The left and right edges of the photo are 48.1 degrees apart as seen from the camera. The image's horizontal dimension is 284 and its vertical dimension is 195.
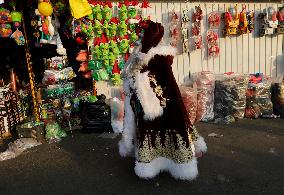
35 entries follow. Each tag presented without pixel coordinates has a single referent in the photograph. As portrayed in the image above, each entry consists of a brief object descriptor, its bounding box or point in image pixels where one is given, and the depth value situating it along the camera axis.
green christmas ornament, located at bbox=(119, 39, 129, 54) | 6.36
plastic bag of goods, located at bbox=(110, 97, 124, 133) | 6.18
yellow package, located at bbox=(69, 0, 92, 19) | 5.34
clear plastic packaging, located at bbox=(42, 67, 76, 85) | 6.00
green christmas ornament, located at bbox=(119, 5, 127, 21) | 6.23
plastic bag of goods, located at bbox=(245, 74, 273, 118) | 6.39
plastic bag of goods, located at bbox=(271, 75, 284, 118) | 6.36
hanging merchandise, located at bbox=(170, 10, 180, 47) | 6.59
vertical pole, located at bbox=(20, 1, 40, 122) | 5.46
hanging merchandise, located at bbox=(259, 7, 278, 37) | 7.02
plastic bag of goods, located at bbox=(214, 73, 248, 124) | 6.26
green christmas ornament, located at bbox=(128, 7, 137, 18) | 6.28
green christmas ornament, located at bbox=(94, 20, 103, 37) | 6.22
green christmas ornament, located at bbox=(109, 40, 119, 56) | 6.37
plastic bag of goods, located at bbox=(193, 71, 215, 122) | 6.38
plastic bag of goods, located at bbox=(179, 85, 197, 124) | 6.15
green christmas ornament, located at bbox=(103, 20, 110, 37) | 6.26
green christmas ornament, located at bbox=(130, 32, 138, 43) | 6.42
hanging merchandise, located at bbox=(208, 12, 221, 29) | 6.79
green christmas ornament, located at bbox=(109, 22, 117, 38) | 6.28
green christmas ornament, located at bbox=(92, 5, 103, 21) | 6.10
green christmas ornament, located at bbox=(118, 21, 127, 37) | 6.29
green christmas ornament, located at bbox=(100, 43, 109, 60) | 6.33
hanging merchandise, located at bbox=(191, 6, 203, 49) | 6.66
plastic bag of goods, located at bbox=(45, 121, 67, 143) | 5.72
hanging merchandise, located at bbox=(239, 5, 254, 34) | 6.89
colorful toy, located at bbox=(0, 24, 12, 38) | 5.31
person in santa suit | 3.72
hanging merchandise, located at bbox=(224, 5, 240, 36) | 6.76
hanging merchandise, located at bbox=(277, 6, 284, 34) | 7.14
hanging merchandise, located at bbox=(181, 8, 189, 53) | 6.63
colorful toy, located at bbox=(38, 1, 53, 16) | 5.09
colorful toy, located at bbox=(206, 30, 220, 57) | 6.89
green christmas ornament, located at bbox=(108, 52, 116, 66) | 6.39
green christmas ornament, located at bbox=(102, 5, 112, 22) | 6.16
